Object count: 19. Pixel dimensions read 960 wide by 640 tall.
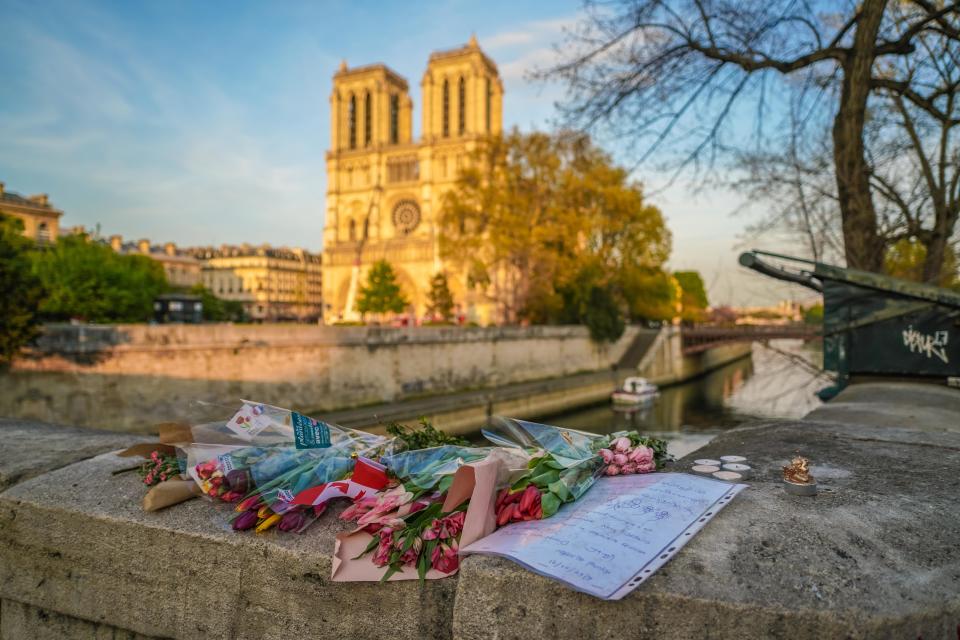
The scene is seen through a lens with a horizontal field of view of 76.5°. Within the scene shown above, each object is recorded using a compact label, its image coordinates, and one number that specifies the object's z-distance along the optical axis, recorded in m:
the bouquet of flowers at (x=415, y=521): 1.72
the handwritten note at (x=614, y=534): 1.52
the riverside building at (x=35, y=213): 44.81
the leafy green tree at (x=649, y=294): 34.62
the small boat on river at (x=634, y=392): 26.83
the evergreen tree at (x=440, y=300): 51.44
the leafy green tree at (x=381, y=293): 56.72
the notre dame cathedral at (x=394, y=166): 64.19
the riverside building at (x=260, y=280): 86.88
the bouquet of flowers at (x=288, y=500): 1.95
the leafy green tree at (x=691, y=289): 65.96
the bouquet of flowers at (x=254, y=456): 2.18
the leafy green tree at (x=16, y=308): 11.89
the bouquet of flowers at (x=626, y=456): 2.33
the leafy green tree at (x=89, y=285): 24.78
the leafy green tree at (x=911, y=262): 7.27
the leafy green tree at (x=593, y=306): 33.94
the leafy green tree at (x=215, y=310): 53.82
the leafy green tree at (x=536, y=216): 29.16
